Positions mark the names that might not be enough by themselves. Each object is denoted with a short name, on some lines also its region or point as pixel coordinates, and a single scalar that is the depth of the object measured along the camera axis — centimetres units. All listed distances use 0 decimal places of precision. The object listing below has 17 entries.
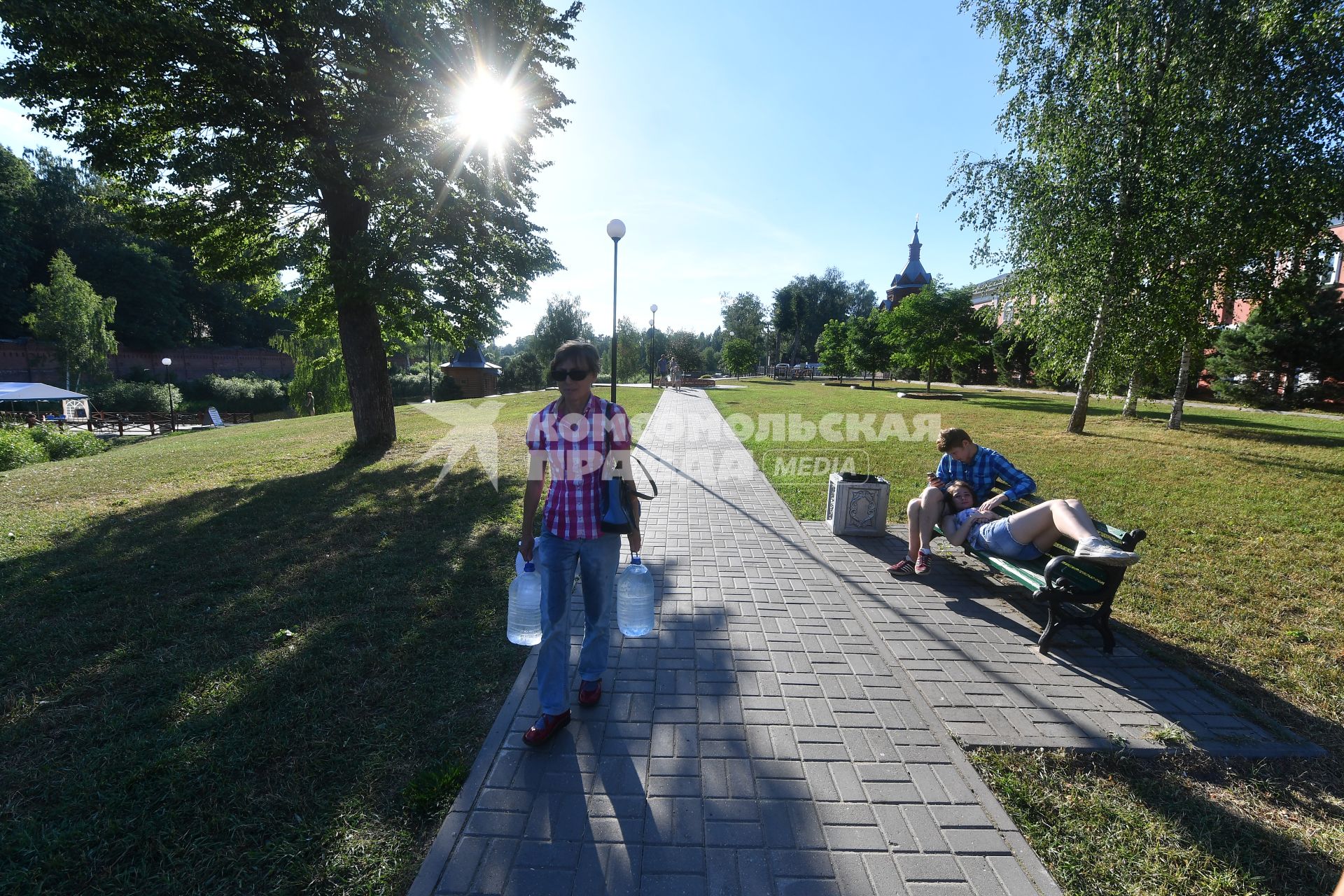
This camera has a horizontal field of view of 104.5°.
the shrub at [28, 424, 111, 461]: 1542
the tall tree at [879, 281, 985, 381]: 3306
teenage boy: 488
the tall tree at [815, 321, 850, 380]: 4956
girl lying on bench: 370
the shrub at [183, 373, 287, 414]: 4162
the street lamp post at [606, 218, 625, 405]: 1125
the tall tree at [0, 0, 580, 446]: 759
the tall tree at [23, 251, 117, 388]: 3094
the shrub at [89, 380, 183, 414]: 3388
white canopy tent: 2189
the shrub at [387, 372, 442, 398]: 4762
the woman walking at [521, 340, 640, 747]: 263
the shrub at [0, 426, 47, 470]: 1287
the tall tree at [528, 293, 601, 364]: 4891
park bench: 362
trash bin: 627
